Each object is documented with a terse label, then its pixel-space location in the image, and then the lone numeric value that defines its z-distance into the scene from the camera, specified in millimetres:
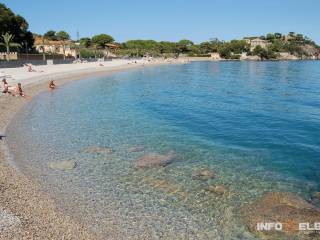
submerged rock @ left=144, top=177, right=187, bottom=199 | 8831
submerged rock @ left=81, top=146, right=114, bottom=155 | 12338
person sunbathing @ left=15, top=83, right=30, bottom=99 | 24613
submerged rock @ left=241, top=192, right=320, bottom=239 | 6986
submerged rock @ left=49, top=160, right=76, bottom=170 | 10593
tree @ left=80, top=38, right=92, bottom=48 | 120272
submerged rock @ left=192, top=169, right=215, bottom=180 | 9865
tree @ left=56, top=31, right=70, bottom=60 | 126439
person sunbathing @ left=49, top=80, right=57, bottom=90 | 31920
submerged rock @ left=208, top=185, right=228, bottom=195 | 8860
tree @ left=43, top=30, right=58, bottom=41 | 127154
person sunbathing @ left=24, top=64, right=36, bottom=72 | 40475
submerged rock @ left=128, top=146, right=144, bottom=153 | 12573
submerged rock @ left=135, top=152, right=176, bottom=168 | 10922
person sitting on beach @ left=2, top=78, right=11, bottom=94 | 23147
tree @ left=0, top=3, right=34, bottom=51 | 61951
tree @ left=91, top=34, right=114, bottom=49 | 125499
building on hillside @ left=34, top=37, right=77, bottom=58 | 91563
